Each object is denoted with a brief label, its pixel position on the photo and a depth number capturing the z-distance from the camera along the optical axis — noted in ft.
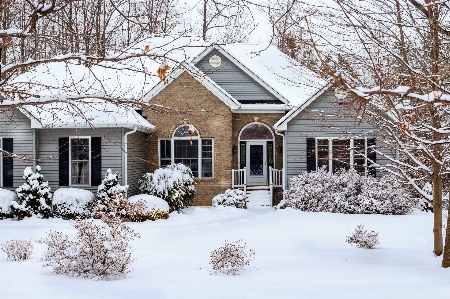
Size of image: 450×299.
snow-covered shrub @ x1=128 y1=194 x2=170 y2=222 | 61.98
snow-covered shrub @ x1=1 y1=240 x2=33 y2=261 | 37.42
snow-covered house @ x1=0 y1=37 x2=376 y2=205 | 69.36
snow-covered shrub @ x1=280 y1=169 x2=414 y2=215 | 66.03
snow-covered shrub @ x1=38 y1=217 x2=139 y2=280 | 32.09
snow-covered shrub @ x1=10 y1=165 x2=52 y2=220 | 64.13
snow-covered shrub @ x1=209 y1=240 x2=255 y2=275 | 33.62
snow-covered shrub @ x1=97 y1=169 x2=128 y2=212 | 64.72
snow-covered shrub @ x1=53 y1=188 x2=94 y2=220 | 64.18
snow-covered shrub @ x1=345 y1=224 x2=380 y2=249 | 42.78
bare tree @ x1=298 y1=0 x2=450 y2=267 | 21.53
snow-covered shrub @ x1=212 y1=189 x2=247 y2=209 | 72.02
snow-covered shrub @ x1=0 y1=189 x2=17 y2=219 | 64.69
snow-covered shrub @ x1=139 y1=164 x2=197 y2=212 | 66.33
